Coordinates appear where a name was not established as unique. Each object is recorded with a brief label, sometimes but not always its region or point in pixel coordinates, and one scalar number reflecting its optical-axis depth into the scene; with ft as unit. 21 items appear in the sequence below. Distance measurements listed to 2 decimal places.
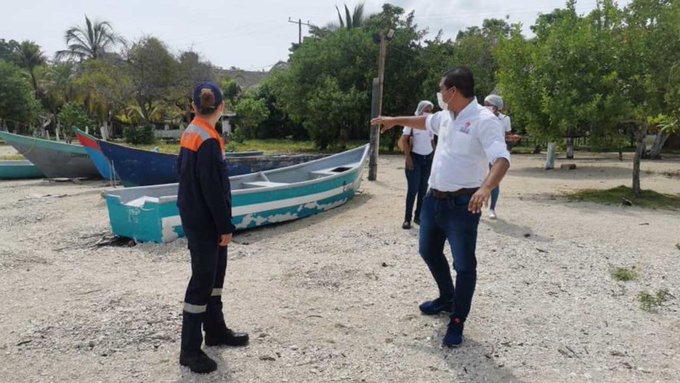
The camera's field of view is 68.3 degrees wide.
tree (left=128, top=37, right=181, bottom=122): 106.83
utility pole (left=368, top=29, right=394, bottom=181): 40.65
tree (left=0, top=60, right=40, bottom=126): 107.45
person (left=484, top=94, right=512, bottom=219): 21.42
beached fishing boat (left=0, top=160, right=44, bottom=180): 51.44
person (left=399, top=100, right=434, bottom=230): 21.33
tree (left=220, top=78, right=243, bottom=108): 135.74
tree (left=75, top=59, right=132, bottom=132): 106.52
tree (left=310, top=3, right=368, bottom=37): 138.26
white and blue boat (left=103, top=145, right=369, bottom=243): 21.56
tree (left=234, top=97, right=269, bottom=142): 108.37
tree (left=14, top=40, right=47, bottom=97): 142.61
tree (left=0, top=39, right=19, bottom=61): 220.02
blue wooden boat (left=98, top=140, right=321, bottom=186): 33.76
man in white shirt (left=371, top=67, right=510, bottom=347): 10.46
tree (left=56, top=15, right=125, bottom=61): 148.97
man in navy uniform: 9.77
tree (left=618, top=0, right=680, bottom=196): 29.32
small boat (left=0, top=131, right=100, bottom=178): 46.52
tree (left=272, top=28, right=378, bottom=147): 78.69
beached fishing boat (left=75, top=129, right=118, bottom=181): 39.22
